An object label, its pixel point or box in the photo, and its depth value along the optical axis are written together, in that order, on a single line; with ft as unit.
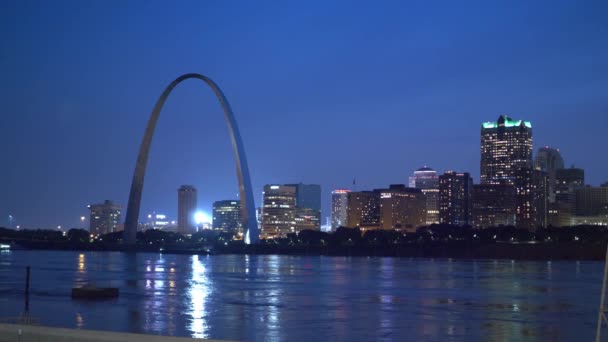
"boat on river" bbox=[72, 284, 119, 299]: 136.08
